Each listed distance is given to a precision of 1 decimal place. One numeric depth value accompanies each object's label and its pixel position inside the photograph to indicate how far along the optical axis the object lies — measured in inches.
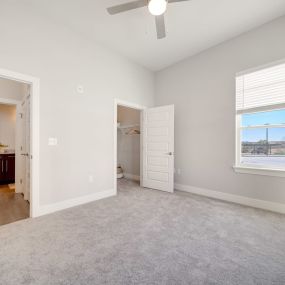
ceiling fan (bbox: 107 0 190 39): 77.2
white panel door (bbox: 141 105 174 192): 155.2
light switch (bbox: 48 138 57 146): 108.1
